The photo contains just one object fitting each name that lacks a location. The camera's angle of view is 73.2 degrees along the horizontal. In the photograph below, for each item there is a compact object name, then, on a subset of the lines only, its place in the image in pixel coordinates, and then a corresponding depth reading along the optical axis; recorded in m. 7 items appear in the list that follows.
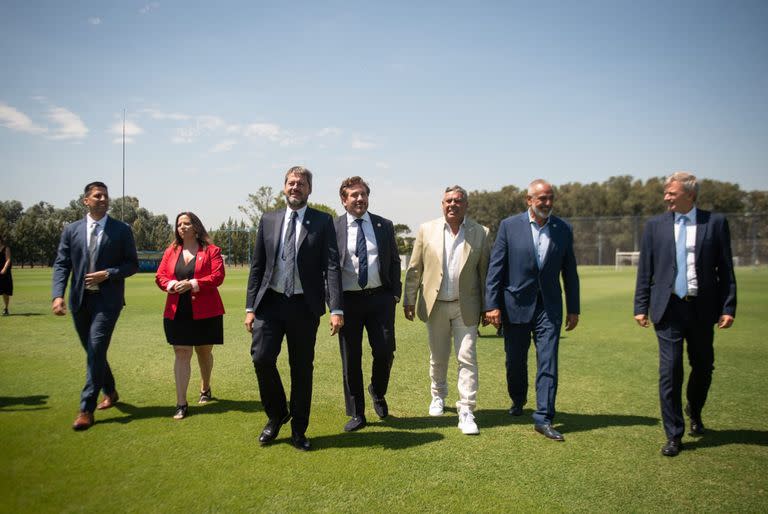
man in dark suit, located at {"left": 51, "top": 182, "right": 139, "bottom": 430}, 4.94
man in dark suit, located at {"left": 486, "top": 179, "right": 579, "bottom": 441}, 4.89
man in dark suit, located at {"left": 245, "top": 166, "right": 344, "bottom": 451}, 4.34
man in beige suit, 5.05
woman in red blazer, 5.26
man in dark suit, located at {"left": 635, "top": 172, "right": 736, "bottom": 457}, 4.40
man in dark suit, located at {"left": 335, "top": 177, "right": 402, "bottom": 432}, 4.97
